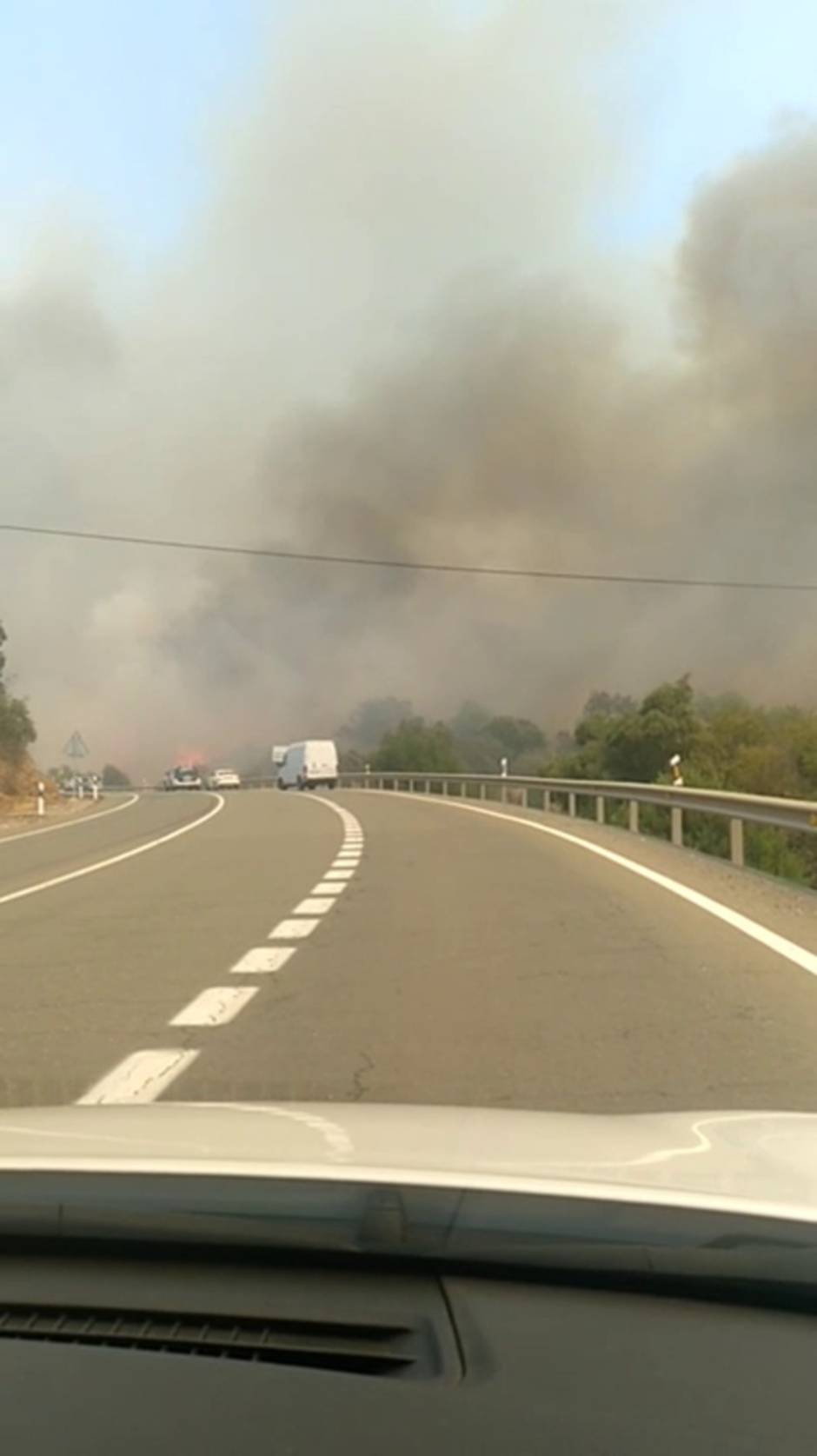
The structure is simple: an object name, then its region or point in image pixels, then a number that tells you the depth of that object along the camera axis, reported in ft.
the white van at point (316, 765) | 226.17
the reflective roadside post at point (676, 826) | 69.05
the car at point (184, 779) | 273.95
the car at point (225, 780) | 295.28
